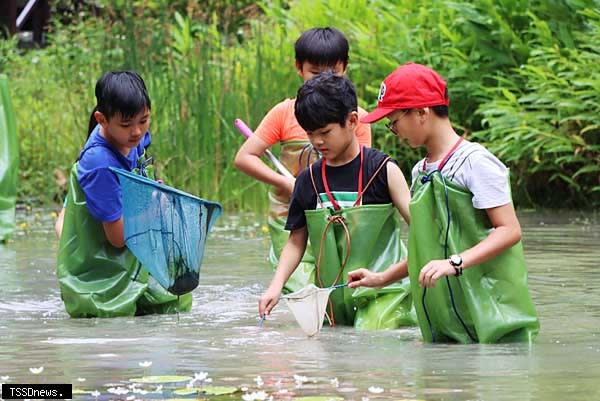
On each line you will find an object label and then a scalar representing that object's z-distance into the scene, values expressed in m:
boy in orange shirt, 9.19
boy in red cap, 7.31
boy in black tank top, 7.98
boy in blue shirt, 8.75
